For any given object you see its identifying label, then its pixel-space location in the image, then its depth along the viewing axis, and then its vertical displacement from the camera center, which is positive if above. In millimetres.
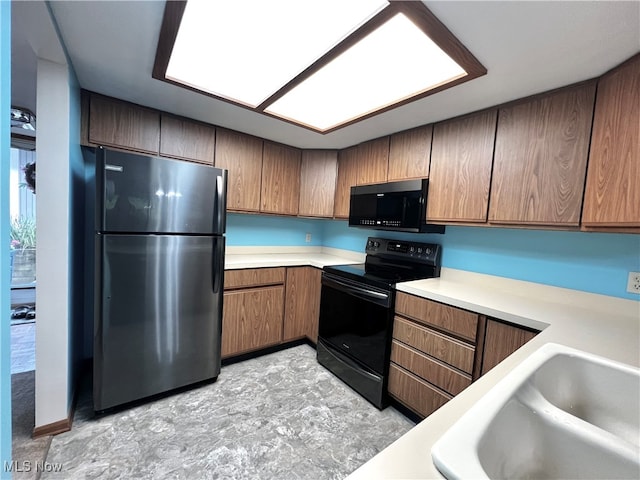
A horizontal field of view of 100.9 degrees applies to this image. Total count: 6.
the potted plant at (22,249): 3230 -513
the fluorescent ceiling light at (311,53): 1050 +840
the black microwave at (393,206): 2066 +202
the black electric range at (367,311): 1909 -659
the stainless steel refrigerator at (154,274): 1626 -389
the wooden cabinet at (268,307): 2283 -793
